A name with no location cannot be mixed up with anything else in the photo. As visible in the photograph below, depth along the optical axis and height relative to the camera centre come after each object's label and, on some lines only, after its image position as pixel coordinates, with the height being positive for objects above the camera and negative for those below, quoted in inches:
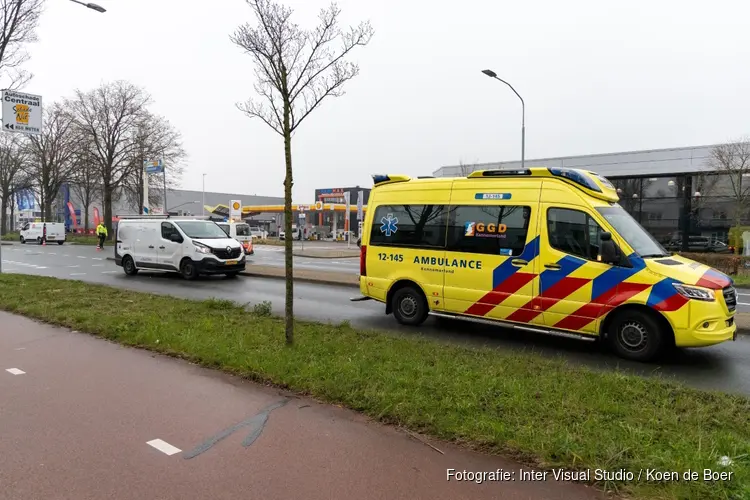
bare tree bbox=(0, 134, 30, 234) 1809.8 +235.2
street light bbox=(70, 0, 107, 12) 456.4 +198.9
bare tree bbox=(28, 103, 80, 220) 1712.6 +260.4
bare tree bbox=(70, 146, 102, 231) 1646.2 +187.9
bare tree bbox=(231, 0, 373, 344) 233.5 +75.0
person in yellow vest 1306.1 -19.5
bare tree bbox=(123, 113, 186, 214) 1644.9 +243.9
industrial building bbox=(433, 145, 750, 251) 1107.9 +58.3
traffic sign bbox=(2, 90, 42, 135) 551.8 +126.3
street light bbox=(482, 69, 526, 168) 839.6 +166.2
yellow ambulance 243.1 -19.4
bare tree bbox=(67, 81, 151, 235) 1631.4 +320.3
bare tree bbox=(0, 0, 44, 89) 589.9 +243.3
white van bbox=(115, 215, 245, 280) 609.7 -24.8
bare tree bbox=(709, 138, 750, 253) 1026.7 +124.1
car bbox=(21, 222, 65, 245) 1712.6 -20.6
